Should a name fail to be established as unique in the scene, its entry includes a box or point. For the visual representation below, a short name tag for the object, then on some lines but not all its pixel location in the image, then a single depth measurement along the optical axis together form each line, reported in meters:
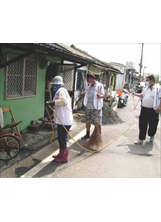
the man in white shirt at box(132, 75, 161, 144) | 5.30
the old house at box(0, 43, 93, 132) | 4.68
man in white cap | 3.92
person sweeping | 5.43
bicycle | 4.07
